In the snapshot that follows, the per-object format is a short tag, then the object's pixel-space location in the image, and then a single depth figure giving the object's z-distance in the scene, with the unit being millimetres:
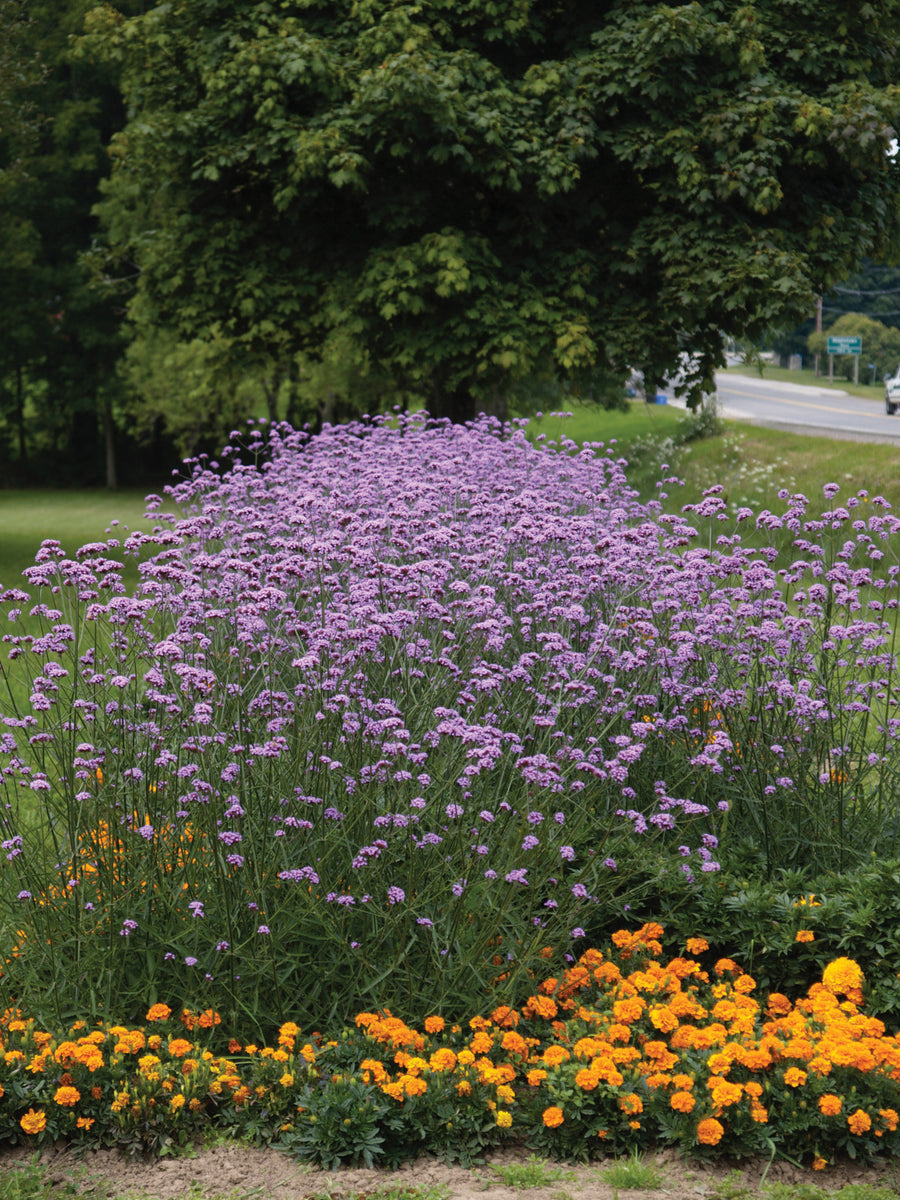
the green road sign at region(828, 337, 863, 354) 58781
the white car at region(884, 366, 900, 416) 34750
